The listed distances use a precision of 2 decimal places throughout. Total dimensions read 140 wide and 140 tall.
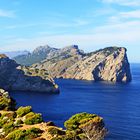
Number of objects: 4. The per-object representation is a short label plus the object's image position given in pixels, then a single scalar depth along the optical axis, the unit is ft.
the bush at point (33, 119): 212.02
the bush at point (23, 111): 231.71
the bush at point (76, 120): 207.53
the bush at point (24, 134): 181.48
